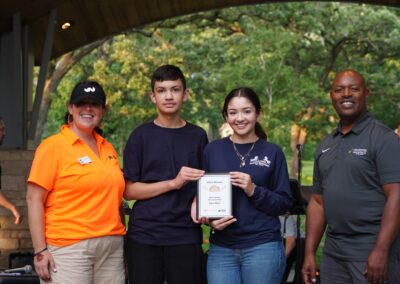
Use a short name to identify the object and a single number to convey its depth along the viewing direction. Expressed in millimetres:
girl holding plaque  3492
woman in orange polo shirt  3490
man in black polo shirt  3377
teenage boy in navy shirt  3629
